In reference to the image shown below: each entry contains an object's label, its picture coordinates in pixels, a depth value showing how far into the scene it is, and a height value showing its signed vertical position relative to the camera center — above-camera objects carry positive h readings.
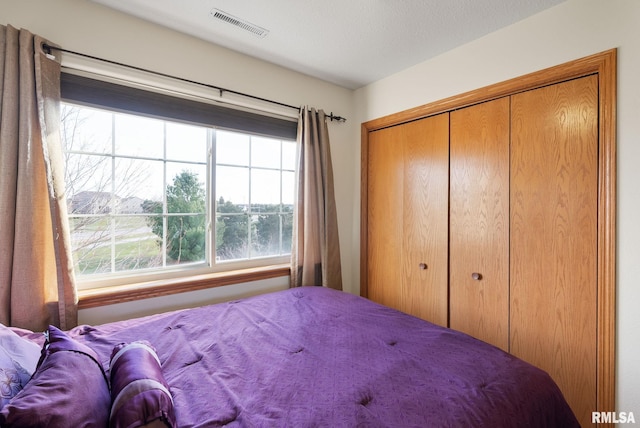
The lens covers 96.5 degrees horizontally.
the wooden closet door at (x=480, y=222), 1.88 -0.06
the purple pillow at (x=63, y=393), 0.61 -0.44
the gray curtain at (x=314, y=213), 2.47 +0.00
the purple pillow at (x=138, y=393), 0.72 -0.50
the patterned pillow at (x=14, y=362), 0.75 -0.46
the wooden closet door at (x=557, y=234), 1.55 -0.12
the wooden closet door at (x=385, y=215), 2.51 -0.02
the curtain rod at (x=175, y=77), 1.54 +0.91
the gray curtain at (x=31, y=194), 1.41 +0.09
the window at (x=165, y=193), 1.76 +0.14
